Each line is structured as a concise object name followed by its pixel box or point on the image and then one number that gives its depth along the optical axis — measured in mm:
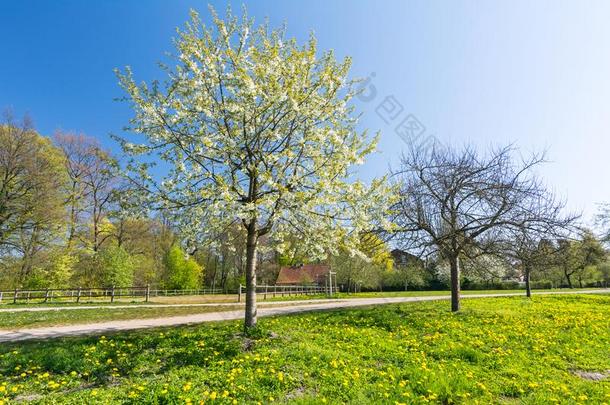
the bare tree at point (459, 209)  15039
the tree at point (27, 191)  24000
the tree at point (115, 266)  29391
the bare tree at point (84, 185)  29844
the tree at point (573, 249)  14512
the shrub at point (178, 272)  49188
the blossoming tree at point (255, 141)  9461
